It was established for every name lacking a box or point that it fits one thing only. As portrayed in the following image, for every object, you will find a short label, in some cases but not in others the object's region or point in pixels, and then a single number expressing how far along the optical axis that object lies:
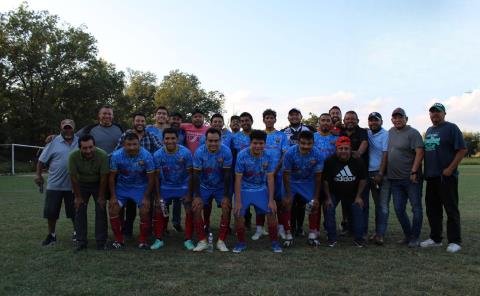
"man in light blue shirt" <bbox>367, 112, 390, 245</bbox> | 6.71
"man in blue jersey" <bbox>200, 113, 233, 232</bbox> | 7.70
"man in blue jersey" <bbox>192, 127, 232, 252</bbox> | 6.23
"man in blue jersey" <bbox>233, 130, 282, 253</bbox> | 6.17
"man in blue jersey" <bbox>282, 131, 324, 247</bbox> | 6.56
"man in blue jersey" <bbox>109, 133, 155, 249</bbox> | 6.30
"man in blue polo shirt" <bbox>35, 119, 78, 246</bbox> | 6.52
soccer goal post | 35.28
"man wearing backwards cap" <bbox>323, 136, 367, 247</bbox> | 6.51
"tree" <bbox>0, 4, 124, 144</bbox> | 41.72
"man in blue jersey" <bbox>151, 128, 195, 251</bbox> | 6.46
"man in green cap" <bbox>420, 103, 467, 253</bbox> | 6.23
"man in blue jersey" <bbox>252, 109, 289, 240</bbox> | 7.12
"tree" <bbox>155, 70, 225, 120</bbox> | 72.56
